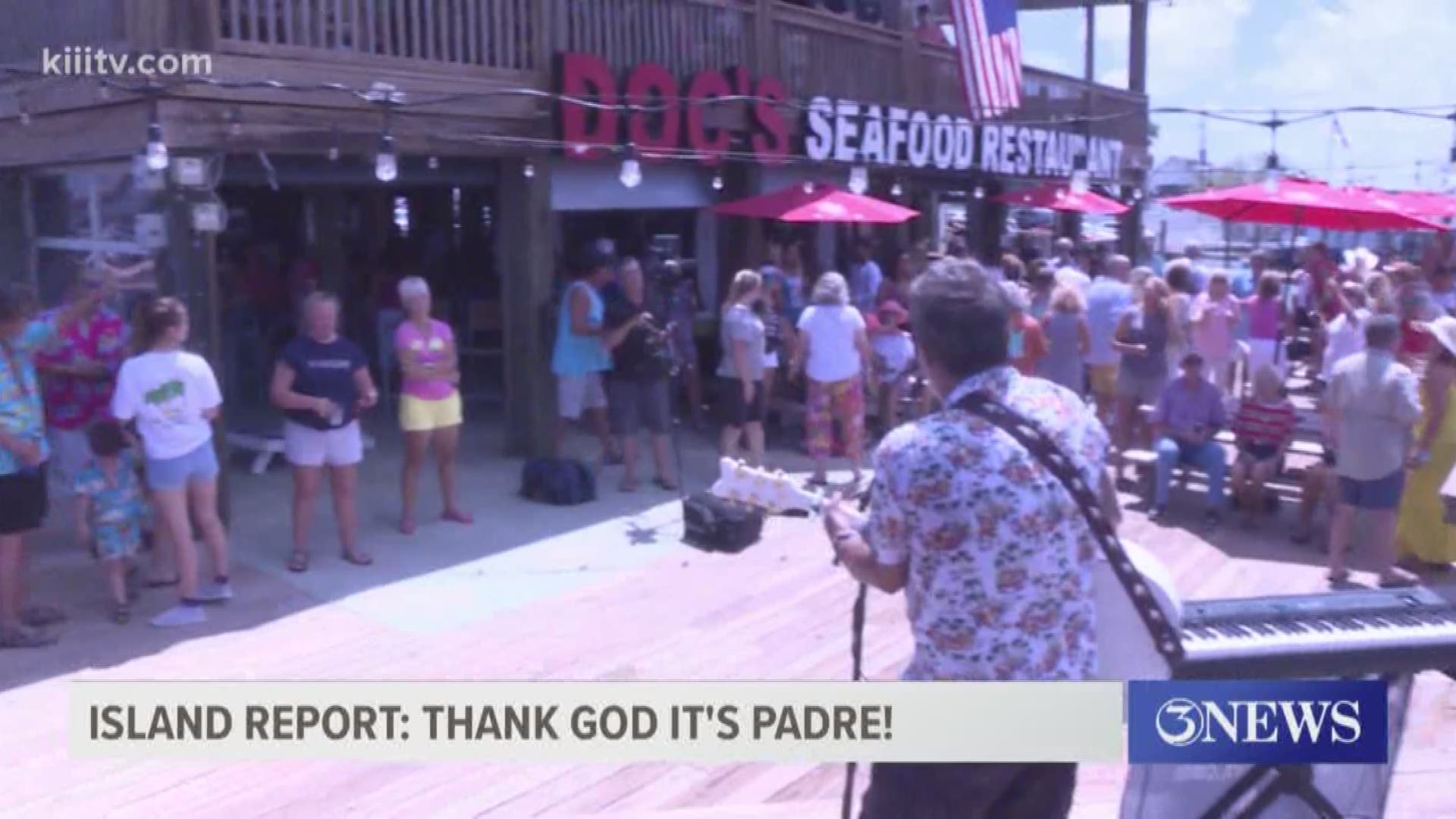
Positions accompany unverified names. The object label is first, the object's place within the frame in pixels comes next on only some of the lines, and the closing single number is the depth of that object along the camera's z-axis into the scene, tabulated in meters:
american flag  13.48
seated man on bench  9.00
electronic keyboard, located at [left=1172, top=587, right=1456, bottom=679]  3.18
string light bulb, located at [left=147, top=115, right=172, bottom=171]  6.96
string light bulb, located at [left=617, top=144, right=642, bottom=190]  9.20
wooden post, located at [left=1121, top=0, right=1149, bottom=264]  19.31
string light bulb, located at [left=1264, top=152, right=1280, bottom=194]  12.08
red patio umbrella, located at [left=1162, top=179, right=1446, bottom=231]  10.52
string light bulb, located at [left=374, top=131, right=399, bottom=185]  8.04
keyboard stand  3.36
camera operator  9.27
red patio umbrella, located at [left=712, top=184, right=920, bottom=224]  10.73
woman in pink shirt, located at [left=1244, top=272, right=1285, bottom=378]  12.41
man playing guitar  2.53
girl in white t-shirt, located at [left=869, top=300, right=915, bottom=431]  10.74
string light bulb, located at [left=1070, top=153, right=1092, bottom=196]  15.04
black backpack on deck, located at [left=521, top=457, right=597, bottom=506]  9.05
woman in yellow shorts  7.94
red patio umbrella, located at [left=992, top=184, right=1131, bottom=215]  14.98
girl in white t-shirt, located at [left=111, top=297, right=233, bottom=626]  6.38
